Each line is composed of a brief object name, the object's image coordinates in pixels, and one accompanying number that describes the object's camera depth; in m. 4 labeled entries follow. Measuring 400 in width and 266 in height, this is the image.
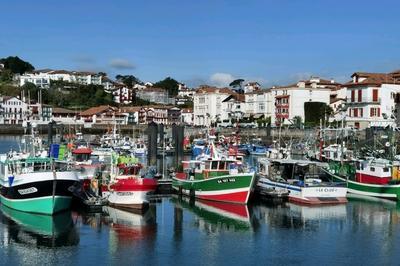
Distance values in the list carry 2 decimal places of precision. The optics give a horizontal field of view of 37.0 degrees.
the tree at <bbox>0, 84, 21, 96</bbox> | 161.12
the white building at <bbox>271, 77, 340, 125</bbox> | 101.75
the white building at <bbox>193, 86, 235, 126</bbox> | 124.62
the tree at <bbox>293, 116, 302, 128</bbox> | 94.56
